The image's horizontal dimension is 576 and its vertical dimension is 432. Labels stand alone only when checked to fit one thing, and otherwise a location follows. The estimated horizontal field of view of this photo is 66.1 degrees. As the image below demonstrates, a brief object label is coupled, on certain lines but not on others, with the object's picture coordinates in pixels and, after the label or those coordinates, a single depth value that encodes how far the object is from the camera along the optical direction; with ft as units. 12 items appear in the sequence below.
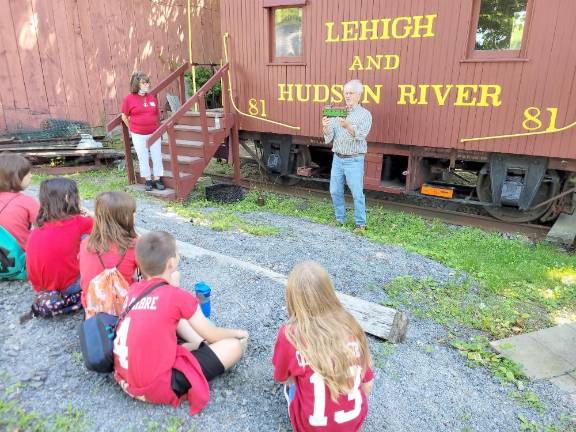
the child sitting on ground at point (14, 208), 11.16
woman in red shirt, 22.70
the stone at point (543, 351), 10.49
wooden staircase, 23.09
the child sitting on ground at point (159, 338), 7.25
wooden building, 31.22
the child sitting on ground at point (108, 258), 8.87
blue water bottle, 9.93
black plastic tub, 23.96
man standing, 18.29
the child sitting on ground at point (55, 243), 9.87
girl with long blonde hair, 6.62
